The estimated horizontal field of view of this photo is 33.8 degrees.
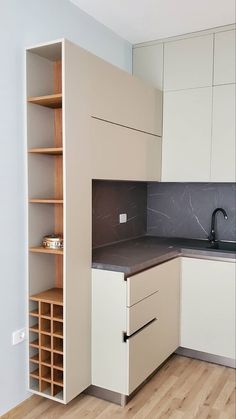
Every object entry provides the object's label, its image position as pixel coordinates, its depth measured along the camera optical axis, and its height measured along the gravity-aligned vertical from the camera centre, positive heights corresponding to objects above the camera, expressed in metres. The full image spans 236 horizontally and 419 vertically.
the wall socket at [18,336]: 2.30 -0.88
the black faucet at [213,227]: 3.37 -0.33
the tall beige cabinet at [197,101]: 3.04 +0.71
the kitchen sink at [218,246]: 3.05 -0.47
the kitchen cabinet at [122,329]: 2.33 -0.87
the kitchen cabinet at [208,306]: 2.87 -0.89
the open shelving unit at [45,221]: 2.31 -0.20
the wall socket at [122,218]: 3.34 -0.25
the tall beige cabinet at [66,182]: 2.19 +0.04
